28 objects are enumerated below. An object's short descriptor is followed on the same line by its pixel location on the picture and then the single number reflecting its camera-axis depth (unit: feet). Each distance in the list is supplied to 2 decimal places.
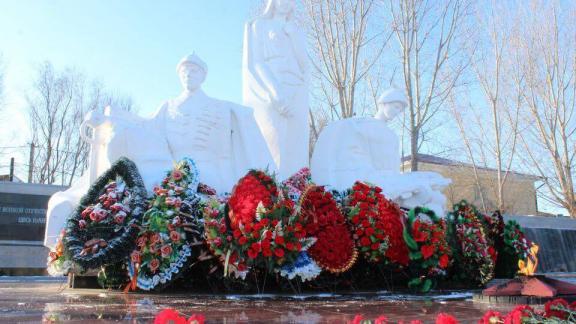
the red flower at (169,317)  6.30
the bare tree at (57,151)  84.22
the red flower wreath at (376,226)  18.12
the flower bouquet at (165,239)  16.56
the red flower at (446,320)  6.03
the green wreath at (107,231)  16.40
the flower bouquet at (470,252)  20.16
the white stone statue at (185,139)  22.08
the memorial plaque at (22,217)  40.81
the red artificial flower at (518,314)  6.50
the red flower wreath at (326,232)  17.01
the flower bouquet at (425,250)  18.24
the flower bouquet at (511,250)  22.92
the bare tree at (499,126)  64.80
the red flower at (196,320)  6.22
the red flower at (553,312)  7.74
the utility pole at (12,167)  82.94
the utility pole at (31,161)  84.91
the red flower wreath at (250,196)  16.16
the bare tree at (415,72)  63.31
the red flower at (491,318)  7.08
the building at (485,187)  83.15
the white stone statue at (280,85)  28.17
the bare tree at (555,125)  65.36
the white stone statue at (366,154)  26.07
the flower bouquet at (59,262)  17.11
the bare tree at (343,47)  63.10
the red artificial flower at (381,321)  6.01
